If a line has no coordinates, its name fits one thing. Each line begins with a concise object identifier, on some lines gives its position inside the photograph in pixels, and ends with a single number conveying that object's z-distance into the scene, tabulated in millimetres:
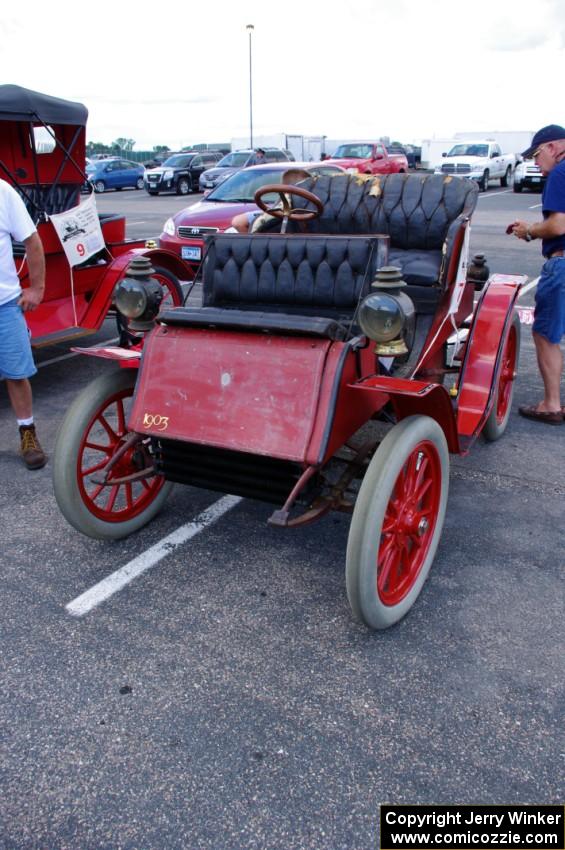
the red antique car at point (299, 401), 2494
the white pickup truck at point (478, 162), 24250
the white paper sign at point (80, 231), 5172
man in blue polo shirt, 4102
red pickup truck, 18203
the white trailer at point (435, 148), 34281
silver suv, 20172
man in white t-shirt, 3617
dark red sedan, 8867
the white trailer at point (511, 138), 37125
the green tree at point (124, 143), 76644
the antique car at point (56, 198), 5101
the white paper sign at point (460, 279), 3718
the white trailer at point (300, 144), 36281
